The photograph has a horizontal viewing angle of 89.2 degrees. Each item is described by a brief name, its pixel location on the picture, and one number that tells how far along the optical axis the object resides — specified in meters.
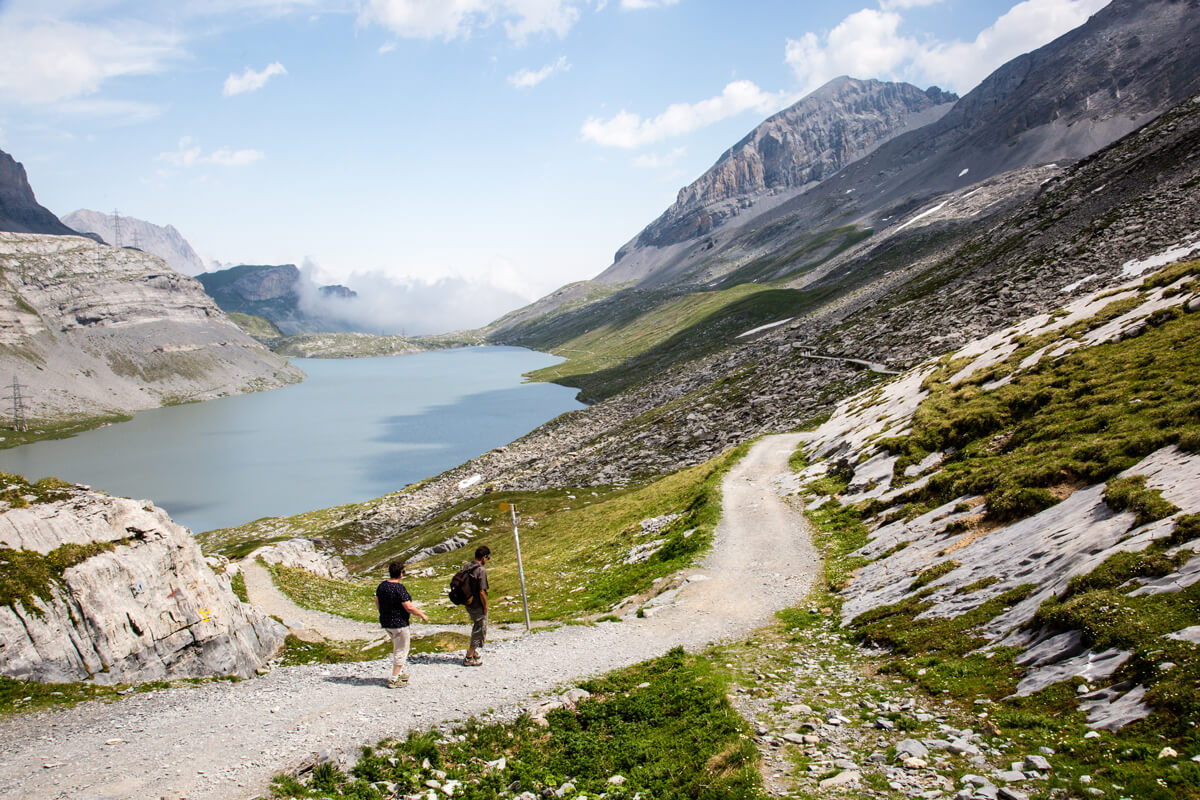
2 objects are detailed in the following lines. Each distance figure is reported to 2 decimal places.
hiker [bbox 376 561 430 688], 15.68
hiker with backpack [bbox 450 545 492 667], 17.53
